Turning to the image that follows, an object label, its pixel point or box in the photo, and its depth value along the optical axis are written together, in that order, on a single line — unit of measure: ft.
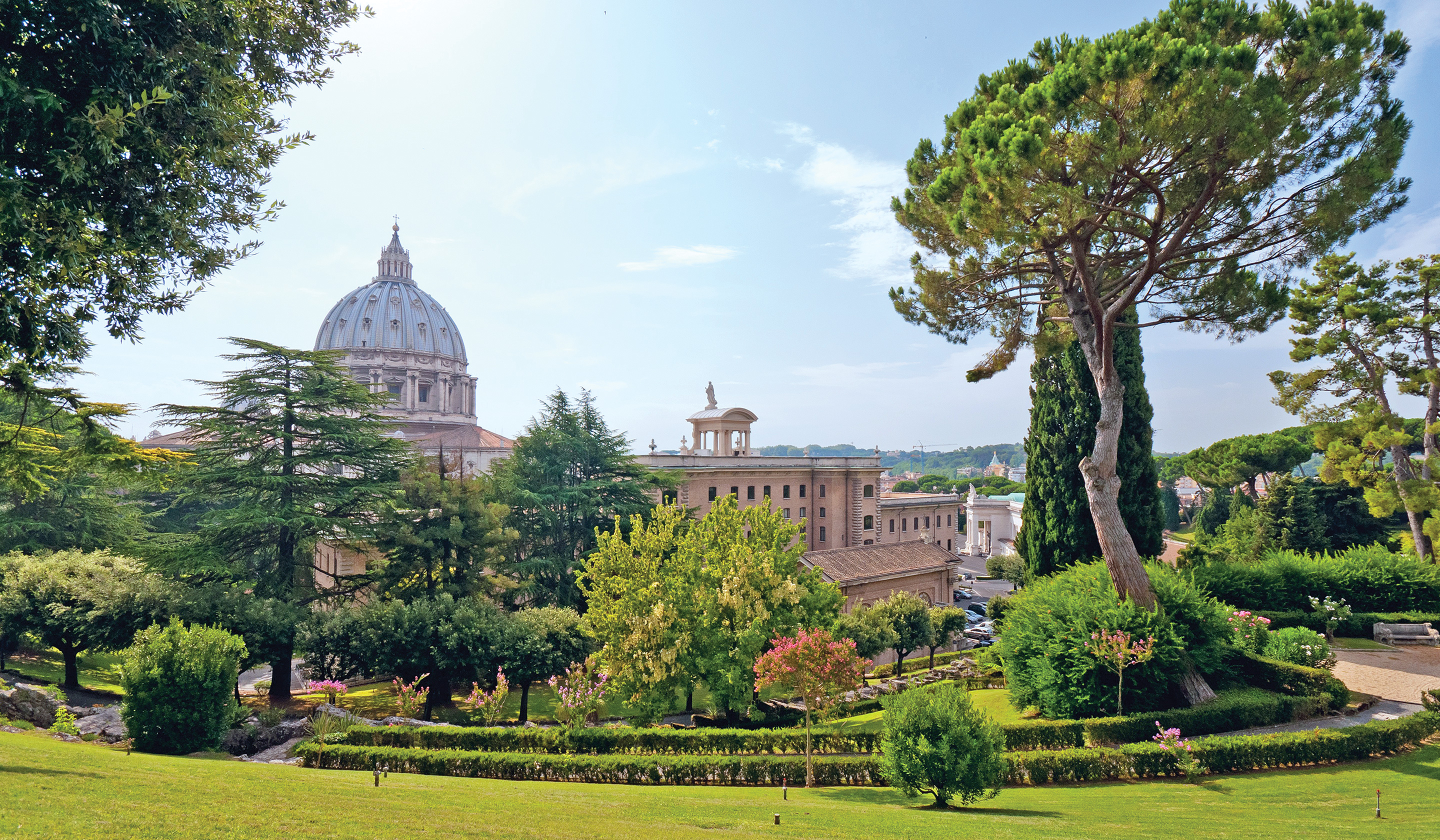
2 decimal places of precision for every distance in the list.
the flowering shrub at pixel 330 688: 57.98
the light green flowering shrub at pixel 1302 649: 57.00
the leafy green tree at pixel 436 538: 87.15
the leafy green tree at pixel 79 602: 68.39
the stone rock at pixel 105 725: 51.85
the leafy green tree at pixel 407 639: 71.67
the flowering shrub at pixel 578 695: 49.78
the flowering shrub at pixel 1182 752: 39.63
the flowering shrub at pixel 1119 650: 46.26
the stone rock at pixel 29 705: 49.42
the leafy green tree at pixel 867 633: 88.22
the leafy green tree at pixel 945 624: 100.27
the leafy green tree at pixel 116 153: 22.34
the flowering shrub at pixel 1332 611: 71.46
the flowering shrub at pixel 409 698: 58.18
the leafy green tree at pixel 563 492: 106.63
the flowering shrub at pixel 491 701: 56.65
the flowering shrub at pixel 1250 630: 59.21
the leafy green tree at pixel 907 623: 95.35
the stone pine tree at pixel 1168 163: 44.47
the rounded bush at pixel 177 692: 46.85
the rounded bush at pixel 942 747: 34.30
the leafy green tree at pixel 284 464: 79.61
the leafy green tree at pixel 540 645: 72.54
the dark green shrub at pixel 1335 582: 76.18
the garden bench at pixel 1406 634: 71.00
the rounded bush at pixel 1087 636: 49.83
